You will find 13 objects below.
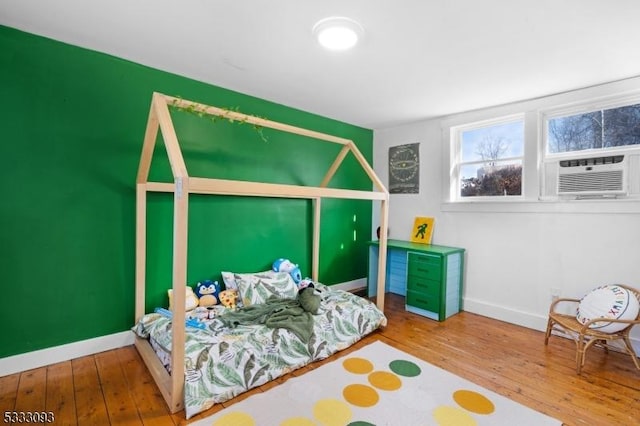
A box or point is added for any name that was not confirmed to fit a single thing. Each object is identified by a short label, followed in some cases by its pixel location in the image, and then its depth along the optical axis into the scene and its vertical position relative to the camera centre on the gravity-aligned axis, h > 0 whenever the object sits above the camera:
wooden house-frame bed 1.66 +0.11
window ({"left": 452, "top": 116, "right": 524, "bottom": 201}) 3.30 +0.67
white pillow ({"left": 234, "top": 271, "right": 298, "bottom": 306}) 2.84 -0.73
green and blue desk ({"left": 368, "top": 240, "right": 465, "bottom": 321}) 3.24 -0.71
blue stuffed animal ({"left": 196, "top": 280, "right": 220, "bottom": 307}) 2.72 -0.75
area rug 1.73 -1.18
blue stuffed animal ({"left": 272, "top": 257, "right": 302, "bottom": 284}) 3.30 -0.61
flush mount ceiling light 1.83 +1.16
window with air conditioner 2.59 +0.62
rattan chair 2.26 -0.88
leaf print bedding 1.84 -0.98
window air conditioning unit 2.59 +0.38
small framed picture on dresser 3.90 -0.19
